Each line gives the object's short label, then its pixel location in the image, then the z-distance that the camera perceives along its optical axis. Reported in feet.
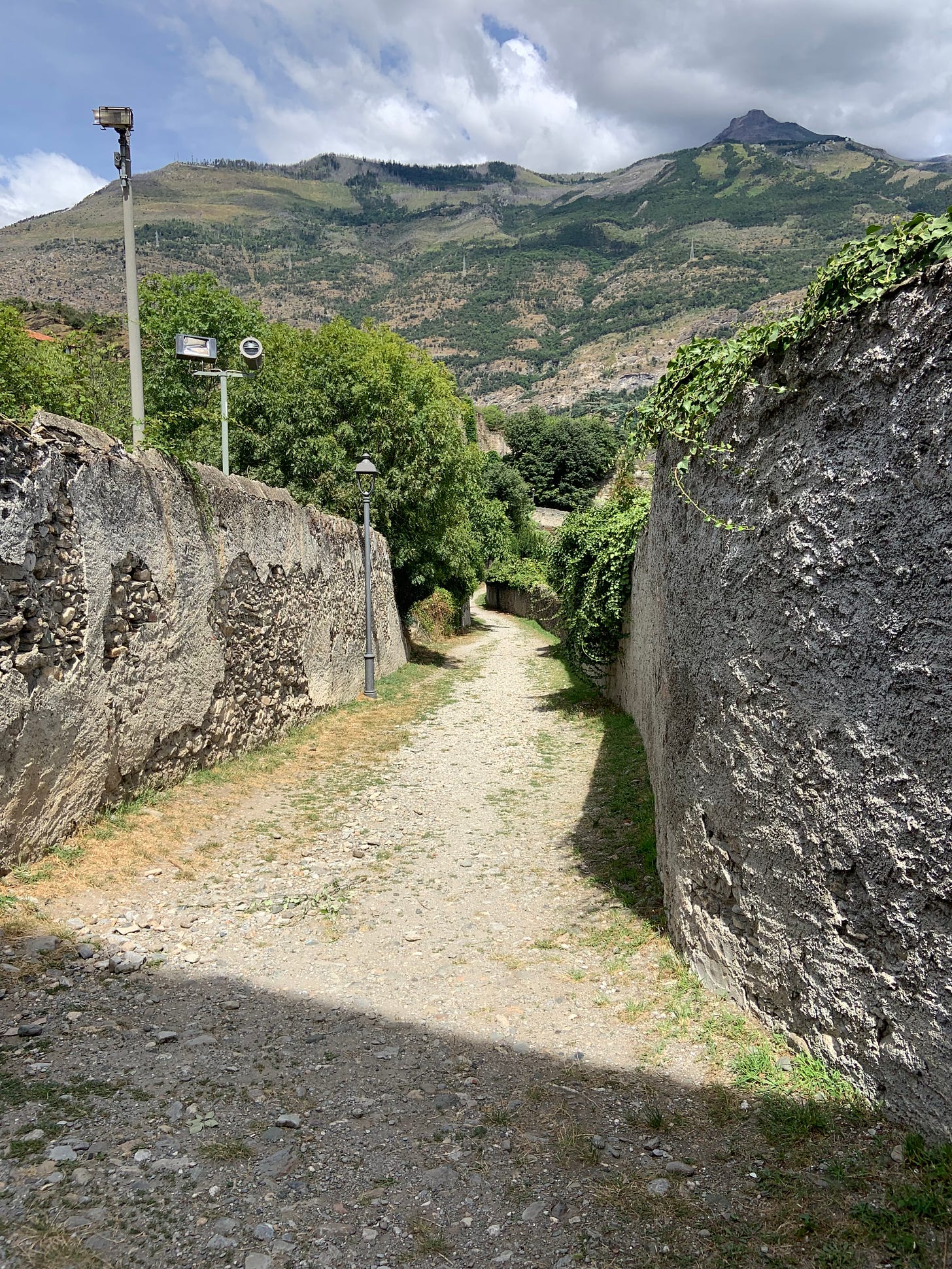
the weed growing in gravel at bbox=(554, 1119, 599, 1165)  8.82
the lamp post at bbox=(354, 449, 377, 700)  40.45
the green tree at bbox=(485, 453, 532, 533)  135.95
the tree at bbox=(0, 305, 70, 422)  48.52
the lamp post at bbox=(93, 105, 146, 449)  26.48
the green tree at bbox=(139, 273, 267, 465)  69.31
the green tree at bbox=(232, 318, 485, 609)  51.62
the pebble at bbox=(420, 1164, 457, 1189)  8.50
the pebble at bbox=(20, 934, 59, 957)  12.60
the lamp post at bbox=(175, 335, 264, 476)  31.89
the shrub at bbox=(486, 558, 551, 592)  112.60
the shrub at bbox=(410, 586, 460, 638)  76.43
